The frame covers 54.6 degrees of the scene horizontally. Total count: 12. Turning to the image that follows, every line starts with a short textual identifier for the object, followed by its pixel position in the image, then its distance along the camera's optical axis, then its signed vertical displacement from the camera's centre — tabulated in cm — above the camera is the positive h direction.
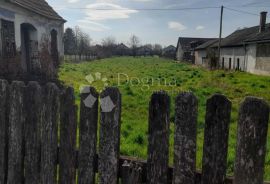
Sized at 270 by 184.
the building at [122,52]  7849 +312
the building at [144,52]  8476 +329
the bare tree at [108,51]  6868 +326
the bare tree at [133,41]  12316 +998
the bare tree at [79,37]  7216 +781
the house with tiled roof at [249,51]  2042 +97
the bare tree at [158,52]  8312 +321
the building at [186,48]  5409 +311
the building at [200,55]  3853 +112
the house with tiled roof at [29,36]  1032 +128
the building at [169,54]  7416 +227
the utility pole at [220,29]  2932 +371
